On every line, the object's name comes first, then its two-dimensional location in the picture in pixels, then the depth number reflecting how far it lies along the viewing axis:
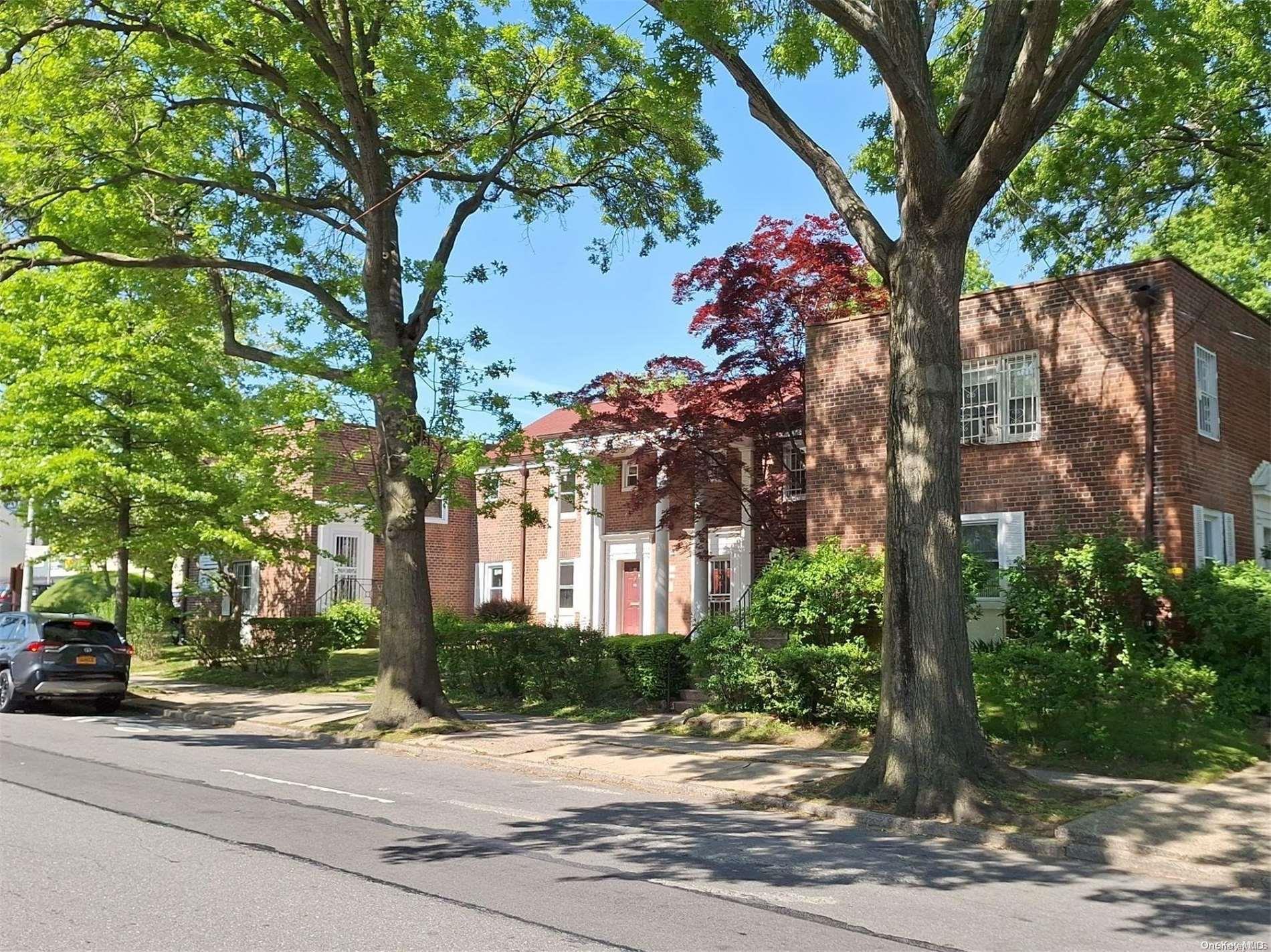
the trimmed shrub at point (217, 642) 24.64
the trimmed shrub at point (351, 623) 28.38
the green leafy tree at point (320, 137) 15.05
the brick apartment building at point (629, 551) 22.02
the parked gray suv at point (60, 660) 17.78
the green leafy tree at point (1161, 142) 14.48
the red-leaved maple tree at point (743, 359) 20.36
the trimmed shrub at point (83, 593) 34.16
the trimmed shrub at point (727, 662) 15.48
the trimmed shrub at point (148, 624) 28.11
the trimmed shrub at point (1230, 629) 13.27
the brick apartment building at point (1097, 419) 15.23
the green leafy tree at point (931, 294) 9.81
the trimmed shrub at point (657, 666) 17.55
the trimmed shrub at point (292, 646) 23.34
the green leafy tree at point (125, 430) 20.66
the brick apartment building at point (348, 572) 31.81
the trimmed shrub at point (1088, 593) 14.29
